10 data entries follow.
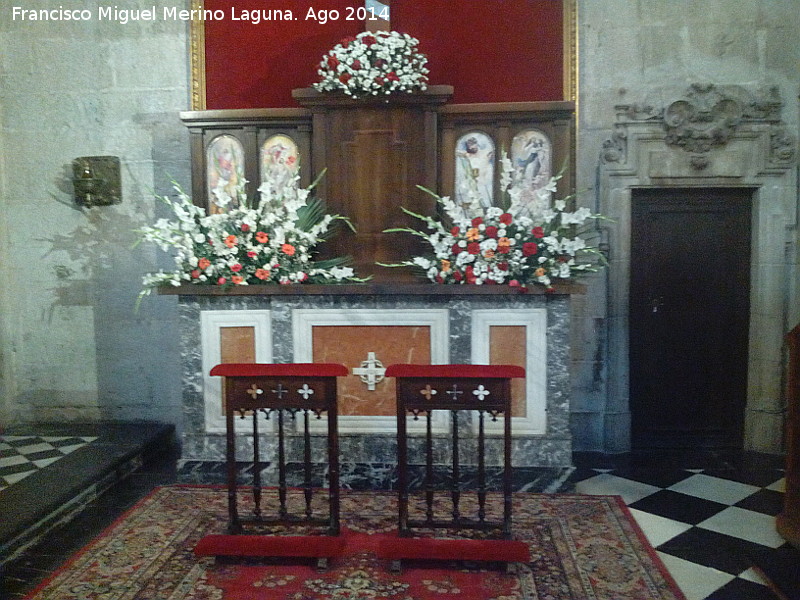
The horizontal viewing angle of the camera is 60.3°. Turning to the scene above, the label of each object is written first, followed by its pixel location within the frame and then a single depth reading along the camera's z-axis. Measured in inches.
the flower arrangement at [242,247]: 172.1
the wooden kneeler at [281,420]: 132.8
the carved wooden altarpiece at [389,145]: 199.0
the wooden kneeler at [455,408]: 129.9
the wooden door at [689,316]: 210.8
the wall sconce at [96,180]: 217.3
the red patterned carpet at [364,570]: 124.3
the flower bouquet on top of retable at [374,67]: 191.6
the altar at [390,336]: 167.8
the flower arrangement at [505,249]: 165.5
